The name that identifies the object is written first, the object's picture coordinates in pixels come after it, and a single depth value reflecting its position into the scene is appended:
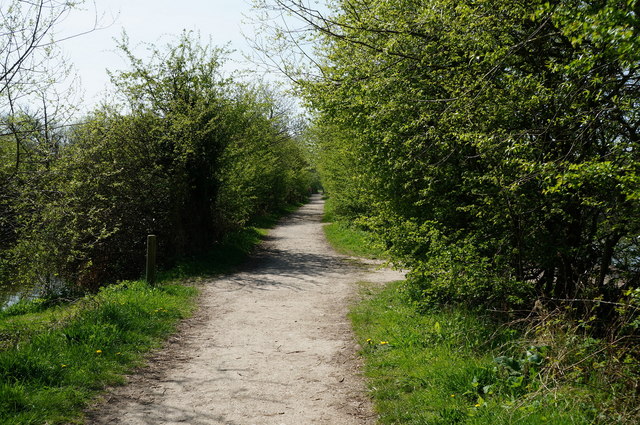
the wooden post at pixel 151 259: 10.68
